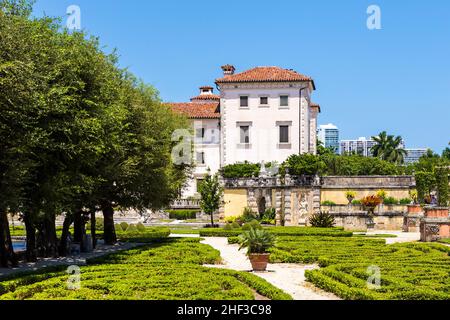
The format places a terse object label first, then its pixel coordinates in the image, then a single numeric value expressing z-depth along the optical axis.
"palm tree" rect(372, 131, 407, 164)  117.00
